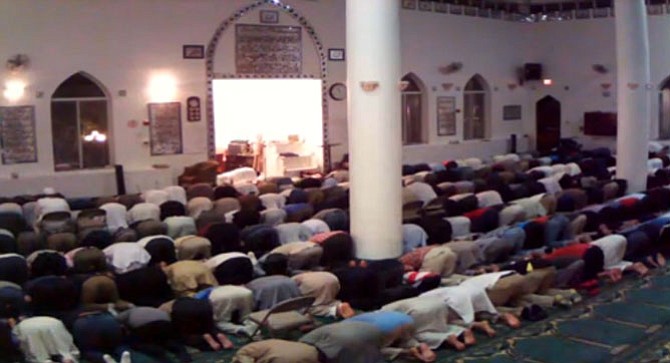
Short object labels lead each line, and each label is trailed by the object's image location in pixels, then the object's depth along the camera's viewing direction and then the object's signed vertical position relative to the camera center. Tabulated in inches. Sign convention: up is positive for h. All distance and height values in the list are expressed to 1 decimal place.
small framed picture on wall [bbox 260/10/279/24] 614.2 +82.2
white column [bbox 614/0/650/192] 546.9 +18.8
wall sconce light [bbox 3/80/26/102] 504.1 +27.0
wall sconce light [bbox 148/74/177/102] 564.4 +29.1
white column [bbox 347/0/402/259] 374.3 -0.4
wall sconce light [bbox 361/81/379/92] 373.1 +18.0
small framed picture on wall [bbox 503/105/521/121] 809.9 +9.8
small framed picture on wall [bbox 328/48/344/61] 658.8 +57.2
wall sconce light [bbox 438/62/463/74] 744.3 +49.8
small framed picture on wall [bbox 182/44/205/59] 575.8 +54.4
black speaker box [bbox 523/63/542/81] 816.3 +48.6
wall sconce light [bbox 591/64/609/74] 785.6 +48.4
